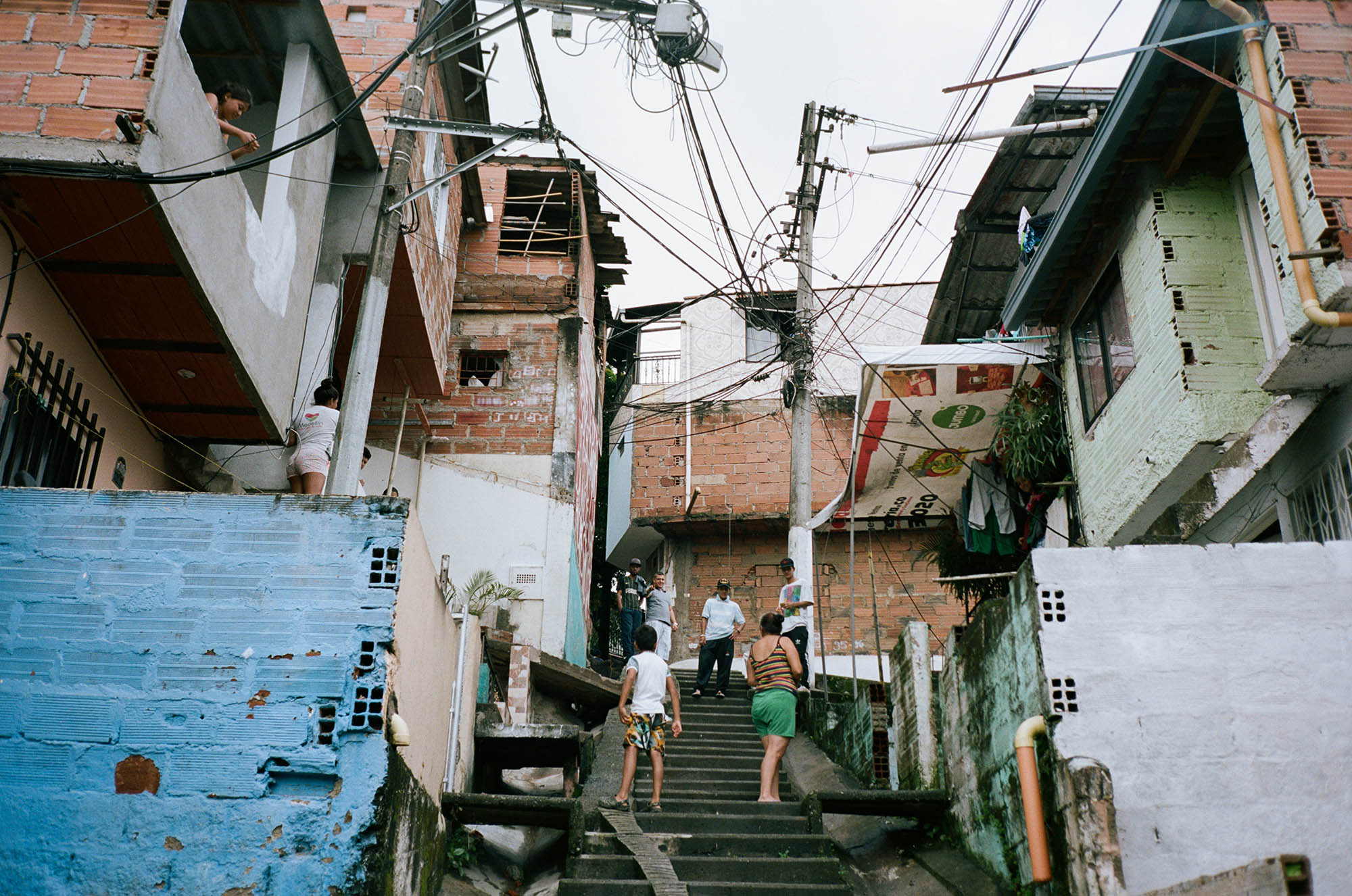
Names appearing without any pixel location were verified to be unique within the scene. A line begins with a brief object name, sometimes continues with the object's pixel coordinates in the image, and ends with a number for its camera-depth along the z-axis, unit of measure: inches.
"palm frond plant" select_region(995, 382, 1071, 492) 446.3
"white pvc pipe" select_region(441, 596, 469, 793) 335.3
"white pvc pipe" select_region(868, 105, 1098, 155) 427.5
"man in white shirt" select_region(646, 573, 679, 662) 559.8
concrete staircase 280.4
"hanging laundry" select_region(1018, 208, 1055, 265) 451.2
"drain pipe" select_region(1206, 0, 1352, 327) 265.0
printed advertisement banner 446.6
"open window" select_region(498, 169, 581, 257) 686.5
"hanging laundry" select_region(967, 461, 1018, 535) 480.1
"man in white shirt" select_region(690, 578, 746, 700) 526.0
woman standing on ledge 351.9
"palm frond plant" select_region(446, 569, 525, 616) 573.0
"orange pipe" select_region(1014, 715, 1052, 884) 229.3
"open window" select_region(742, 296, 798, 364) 790.2
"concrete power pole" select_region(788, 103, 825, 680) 539.8
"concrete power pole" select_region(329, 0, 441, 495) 343.6
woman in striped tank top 343.6
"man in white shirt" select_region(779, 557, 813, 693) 480.4
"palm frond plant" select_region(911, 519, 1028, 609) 507.8
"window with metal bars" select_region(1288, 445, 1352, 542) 285.3
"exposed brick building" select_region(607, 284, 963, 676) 780.6
